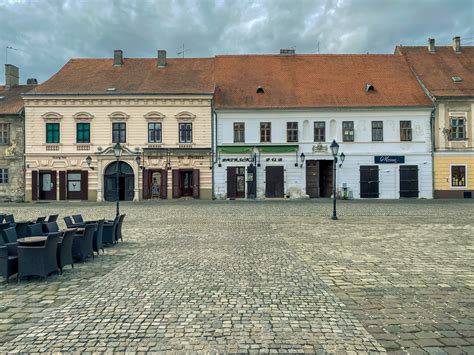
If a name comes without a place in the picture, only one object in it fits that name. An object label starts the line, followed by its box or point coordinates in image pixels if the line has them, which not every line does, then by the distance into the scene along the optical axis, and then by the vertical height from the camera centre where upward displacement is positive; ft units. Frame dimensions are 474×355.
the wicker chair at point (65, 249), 26.99 -4.50
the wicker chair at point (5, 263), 24.65 -4.89
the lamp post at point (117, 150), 60.61 +4.55
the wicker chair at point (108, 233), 37.65 -4.77
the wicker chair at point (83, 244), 30.28 -4.70
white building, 104.99 +9.07
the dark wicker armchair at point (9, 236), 29.87 -3.97
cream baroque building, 105.50 +10.20
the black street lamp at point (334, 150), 60.78 +4.49
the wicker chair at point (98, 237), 33.83 -4.64
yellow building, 104.22 +10.50
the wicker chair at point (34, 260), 24.79 -4.75
